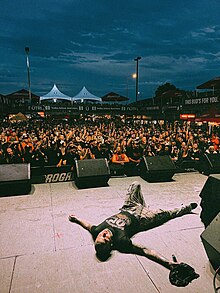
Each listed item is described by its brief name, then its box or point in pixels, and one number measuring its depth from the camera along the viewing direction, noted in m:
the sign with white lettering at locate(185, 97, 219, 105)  12.04
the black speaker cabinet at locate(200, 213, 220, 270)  2.99
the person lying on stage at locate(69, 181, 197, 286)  3.48
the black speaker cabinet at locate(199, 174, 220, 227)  4.05
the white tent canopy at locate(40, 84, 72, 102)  31.81
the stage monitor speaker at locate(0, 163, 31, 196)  6.46
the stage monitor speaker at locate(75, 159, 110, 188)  7.09
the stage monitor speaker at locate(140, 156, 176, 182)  7.72
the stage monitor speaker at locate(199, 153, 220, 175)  8.25
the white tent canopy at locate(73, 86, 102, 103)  32.16
